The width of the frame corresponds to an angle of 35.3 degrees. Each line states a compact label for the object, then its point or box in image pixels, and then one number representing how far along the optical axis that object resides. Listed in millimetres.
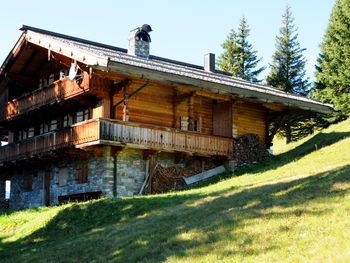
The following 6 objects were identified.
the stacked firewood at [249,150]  28359
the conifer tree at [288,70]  43750
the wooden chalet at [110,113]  24359
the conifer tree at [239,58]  46312
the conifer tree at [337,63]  36969
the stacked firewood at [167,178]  25347
